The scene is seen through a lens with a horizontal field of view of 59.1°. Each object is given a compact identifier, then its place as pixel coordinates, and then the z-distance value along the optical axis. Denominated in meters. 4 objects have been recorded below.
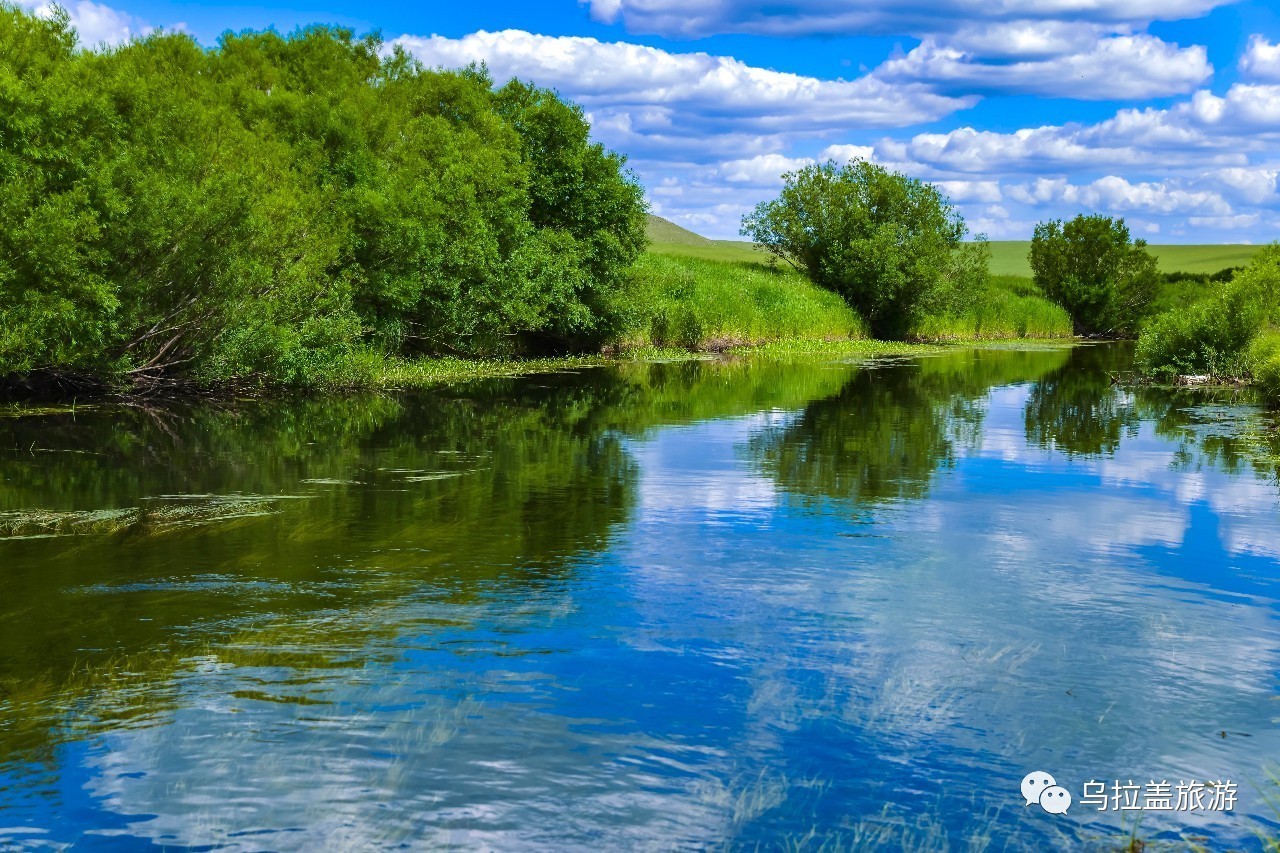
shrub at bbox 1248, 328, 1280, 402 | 25.17
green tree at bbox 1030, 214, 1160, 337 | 74.19
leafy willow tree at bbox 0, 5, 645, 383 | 20.31
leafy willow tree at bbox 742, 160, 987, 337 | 56.84
